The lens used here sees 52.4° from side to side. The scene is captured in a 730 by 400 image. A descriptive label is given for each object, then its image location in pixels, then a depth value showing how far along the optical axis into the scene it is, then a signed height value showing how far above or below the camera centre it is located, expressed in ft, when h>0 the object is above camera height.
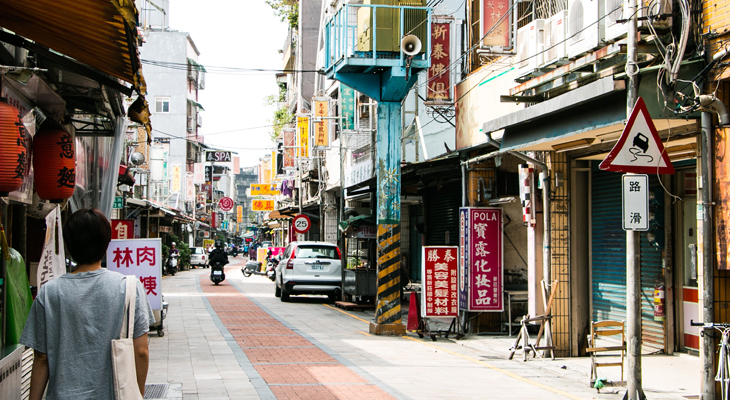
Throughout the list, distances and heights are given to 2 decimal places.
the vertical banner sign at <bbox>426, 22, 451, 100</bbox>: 49.39 +11.69
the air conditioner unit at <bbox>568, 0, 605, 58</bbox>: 30.76 +8.97
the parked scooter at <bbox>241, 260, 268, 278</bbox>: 126.93 -5.70
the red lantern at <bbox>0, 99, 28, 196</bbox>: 18.45 +2.14
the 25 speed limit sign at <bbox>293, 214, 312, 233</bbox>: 102.42 +1.66
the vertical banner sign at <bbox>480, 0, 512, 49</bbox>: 43.73 +12.63
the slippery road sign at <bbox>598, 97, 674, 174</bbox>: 23.49 +2.86
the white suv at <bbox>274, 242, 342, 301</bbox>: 67.26 -3.28
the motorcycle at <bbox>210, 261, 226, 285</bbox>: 93.04 -4.63
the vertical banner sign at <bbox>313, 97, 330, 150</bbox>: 88.58 +13.06
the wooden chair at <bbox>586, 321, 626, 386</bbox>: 27.76 -4.08
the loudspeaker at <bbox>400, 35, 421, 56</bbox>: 44.47 +11.55
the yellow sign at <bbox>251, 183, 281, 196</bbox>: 159.02 +10.05
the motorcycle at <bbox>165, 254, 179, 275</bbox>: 128.57 -5.16
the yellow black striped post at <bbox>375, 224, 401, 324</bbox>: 45.14 -2.35
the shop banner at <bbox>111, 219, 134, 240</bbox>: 46.42 +0.44
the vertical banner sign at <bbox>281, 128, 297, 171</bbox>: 121.70 +15.30
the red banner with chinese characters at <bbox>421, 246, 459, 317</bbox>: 43.37 -2.65
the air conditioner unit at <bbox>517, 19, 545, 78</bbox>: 36.01 +9.57
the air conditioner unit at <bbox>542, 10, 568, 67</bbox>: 33.63 +9.22
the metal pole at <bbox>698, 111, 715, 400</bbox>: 23.33 -0.94
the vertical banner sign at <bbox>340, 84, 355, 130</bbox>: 77.92 +13.29
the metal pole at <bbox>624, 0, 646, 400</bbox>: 24.12 -1.60
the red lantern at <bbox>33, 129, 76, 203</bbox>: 24.17 +2.31
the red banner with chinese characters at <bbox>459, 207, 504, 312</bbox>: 44.45 -1.33
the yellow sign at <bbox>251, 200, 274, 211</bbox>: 177.58 +7.38
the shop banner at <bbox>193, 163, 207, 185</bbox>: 200.05 +16.67
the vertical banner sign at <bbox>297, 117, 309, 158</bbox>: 103.40 +13.66
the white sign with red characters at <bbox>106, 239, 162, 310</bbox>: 32.27 -1.00
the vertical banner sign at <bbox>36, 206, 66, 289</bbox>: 22.74 -0.57
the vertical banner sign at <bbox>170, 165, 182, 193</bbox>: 163.02 +12.66
